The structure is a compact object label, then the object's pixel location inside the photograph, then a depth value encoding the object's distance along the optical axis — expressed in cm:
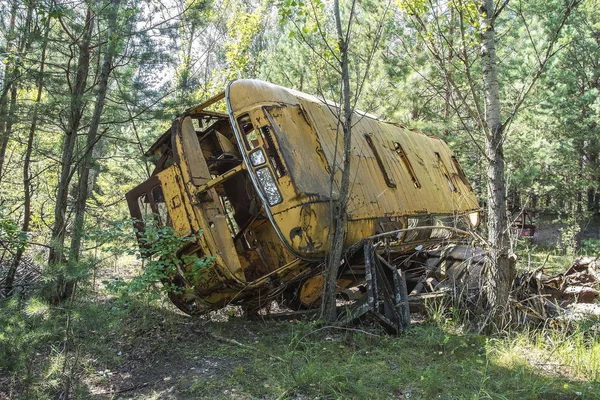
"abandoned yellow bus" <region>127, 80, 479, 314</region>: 539
